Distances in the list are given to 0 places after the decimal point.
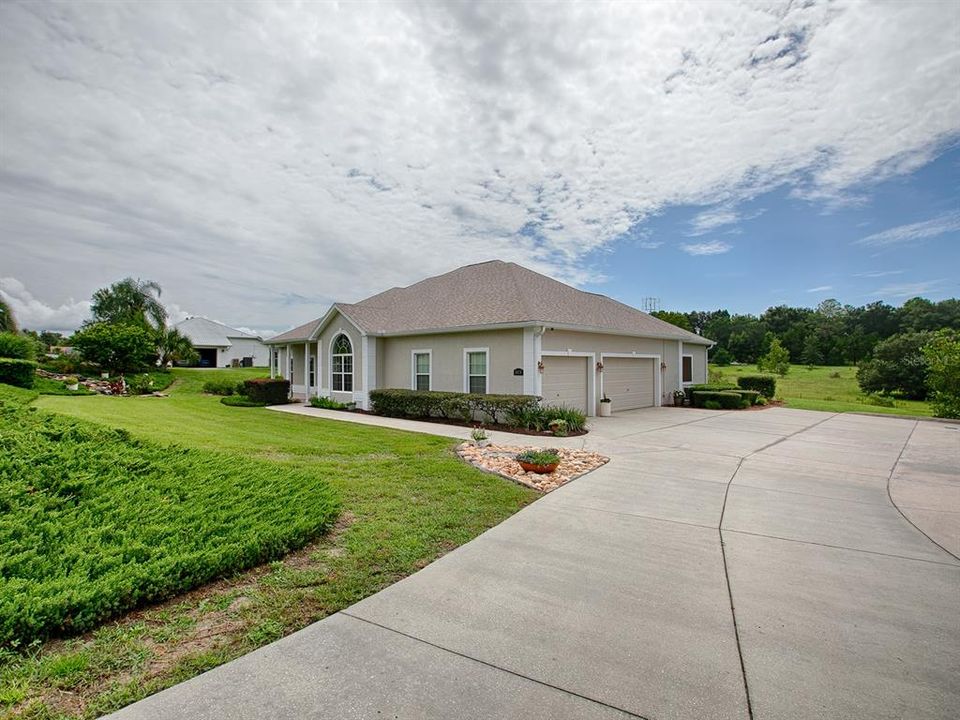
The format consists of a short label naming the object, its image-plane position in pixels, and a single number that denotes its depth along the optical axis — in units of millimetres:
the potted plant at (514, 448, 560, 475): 7176
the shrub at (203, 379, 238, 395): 23844
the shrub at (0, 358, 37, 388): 18312
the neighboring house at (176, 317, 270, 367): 44219
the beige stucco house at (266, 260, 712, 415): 13797
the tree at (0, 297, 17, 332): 27641
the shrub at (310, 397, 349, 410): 17447
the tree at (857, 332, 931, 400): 29953
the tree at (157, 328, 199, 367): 29469
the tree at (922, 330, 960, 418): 15742
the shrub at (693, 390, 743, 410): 18500
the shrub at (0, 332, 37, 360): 19672
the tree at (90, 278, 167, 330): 39125
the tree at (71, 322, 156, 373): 24641
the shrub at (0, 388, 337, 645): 3062
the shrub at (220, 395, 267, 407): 19234
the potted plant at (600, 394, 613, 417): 15591
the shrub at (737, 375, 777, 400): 22156
